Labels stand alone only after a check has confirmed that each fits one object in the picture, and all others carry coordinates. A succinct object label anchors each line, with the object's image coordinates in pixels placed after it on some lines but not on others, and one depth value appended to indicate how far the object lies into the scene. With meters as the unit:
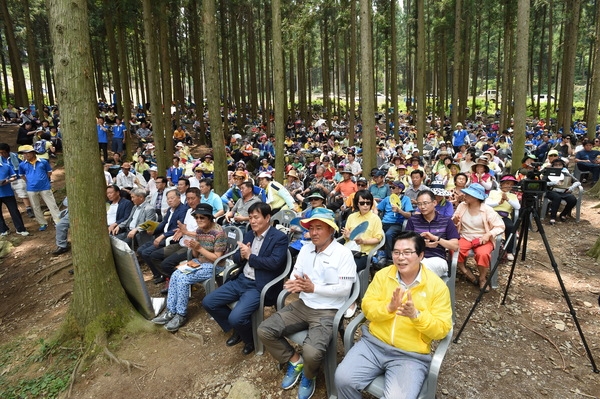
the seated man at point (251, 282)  3.76
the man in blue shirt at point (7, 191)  8.17
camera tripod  3.44
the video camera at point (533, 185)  3.78
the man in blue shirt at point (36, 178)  8.27
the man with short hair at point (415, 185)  6.47
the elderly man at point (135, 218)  6.44
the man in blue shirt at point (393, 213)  5.67
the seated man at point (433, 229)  4.20
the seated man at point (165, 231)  5.59
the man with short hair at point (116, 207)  6.68
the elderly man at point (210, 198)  6.76
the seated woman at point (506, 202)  5.98
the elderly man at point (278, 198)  7.16
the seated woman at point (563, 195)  7.74
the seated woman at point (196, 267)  4.44
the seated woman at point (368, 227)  4.65
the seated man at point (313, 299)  3.22
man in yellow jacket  2.59
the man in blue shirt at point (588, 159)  10.62
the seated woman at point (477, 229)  4.75
